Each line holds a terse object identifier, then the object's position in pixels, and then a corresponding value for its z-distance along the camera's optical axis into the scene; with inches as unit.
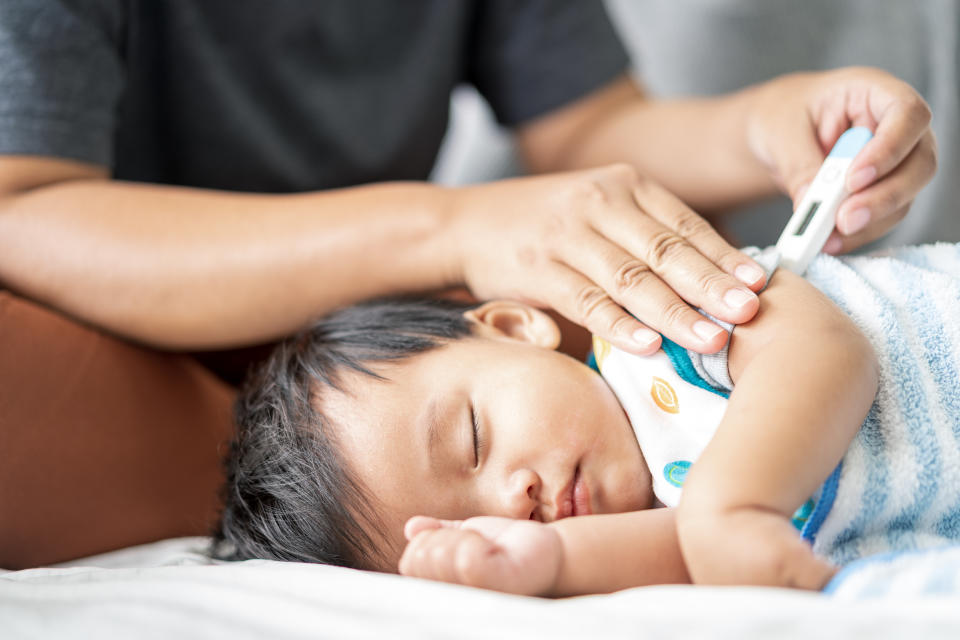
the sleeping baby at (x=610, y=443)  20.7
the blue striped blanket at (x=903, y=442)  22.2
